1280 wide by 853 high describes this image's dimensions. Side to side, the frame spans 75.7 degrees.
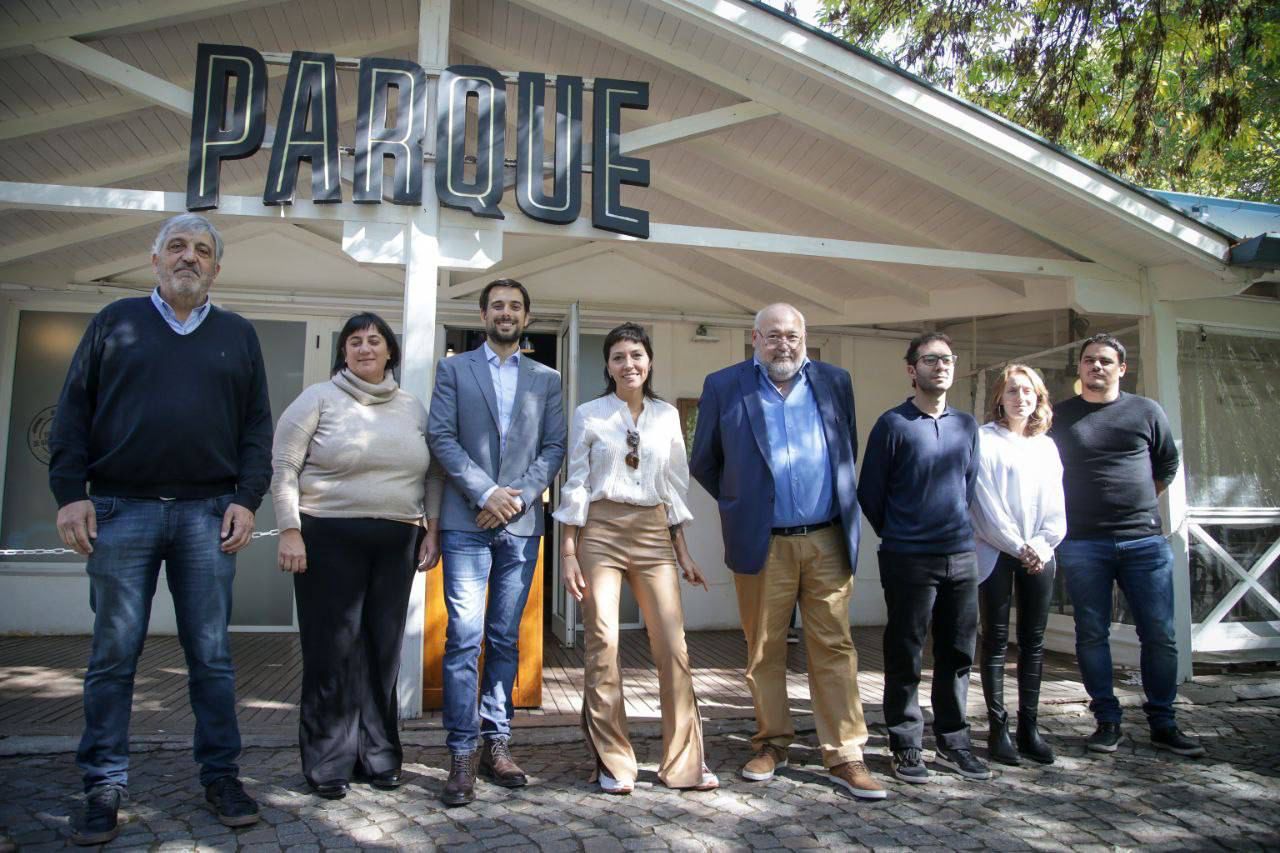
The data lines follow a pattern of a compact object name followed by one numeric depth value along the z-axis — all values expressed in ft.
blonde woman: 12.12
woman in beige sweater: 10.27
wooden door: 14.06
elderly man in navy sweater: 9.10
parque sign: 13.85
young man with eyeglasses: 11.54
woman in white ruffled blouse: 10.76
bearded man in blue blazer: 11.19
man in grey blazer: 10.61
